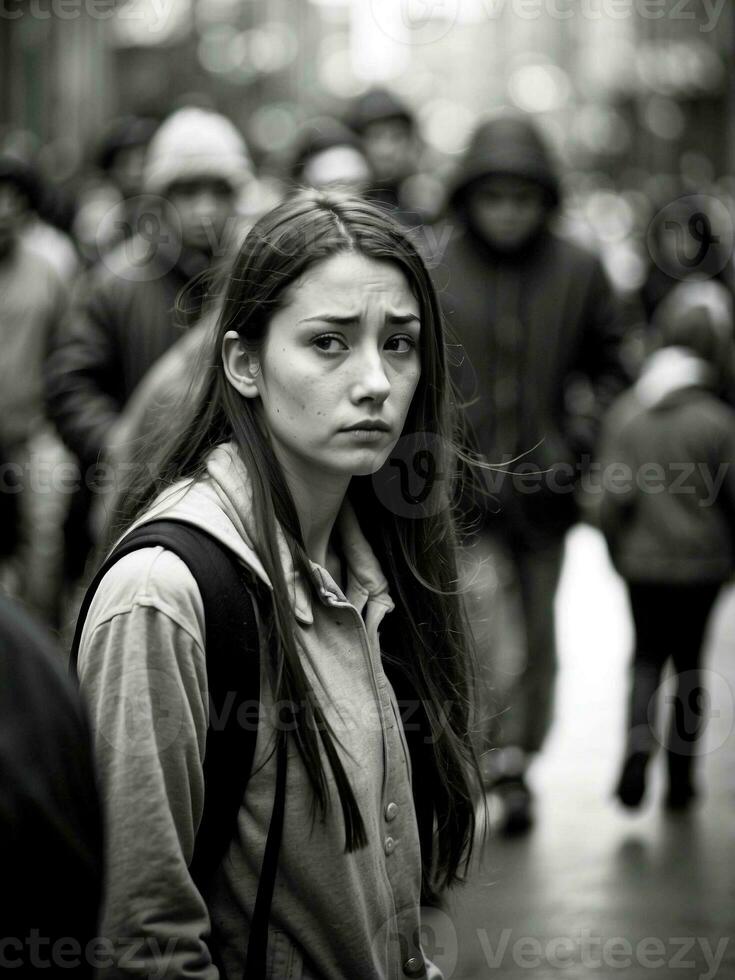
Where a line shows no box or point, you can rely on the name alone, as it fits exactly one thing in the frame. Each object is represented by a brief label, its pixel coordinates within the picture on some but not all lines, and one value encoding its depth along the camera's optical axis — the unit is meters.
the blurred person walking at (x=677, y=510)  12.23
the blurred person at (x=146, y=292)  10.92
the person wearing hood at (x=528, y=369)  11.92
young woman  4.15
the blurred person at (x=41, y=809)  2.85
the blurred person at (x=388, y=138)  16.16
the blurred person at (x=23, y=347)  14.86
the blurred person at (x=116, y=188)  14.69
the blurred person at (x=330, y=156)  12.69
